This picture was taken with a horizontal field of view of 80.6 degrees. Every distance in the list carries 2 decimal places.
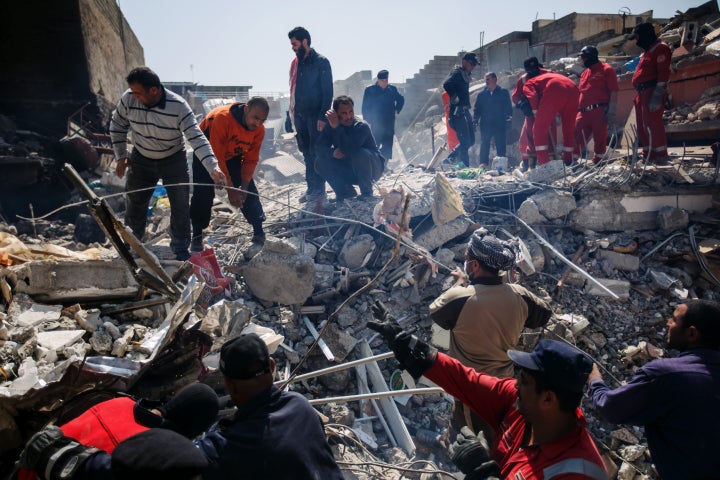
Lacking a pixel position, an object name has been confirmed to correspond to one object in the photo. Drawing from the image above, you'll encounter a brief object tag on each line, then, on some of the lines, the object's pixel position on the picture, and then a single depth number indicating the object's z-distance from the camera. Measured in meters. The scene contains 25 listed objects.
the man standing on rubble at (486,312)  2.55
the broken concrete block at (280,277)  4.61
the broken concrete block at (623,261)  5.30
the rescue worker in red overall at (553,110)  6.84
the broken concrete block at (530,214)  5.74
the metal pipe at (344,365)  2.42
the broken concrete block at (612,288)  5.04
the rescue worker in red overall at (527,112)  7.36
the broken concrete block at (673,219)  5.48
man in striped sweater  3.95
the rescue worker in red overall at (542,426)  1.46
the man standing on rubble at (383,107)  8.62
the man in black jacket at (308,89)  6.15
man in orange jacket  4.50
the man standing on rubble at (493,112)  8.62
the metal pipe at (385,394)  2.47
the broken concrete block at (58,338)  2.45
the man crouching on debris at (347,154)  6.10
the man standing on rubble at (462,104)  7.97
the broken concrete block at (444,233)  5.46
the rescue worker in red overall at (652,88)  5.87
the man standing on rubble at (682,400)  1.95
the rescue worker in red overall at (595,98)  6.64
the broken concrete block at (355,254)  5.39
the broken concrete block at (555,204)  5.72
